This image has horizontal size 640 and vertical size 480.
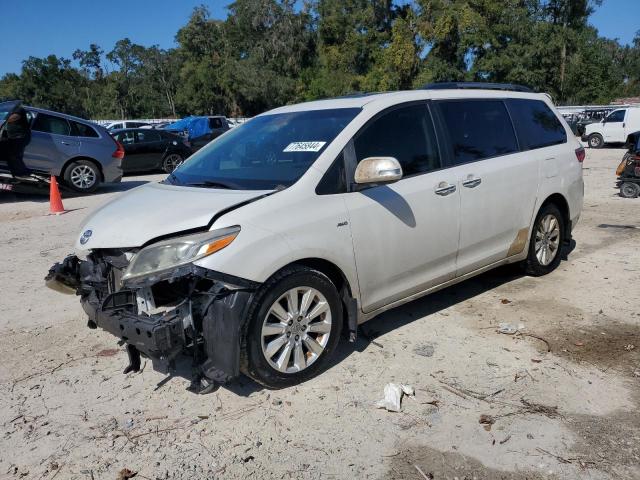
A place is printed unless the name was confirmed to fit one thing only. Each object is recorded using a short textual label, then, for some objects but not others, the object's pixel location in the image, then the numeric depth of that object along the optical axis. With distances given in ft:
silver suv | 37.83
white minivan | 10.62
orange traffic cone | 33.63
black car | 54.80
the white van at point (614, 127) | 74.33
